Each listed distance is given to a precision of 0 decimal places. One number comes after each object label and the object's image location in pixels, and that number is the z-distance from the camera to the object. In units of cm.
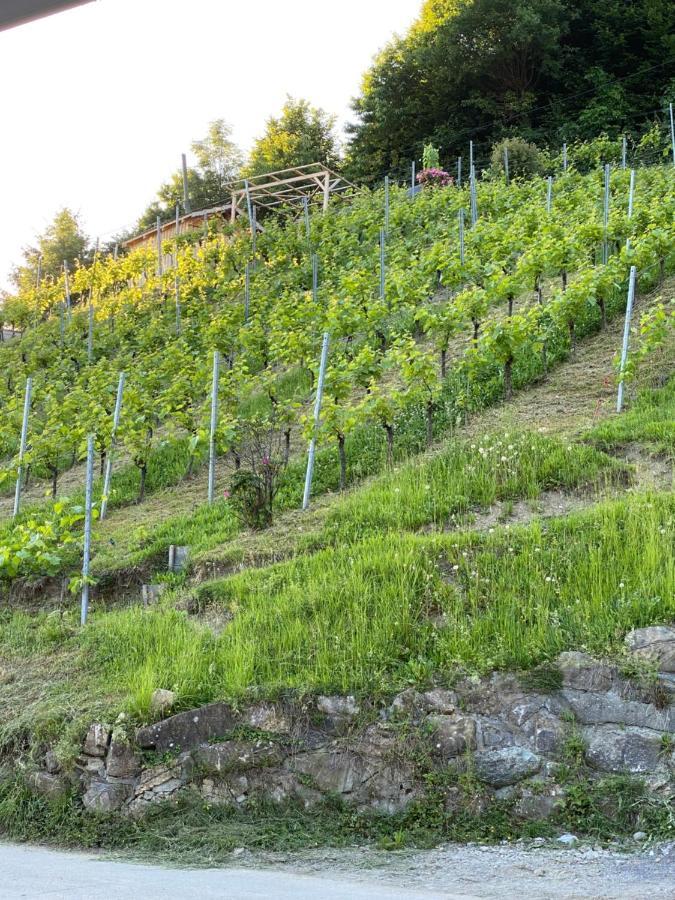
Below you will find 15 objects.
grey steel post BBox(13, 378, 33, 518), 1016
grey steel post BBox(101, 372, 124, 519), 888
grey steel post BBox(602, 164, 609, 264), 1159
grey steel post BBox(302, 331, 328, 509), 783
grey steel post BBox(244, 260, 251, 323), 1461
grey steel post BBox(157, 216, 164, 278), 2046
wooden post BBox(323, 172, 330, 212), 2130
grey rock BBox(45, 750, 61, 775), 498
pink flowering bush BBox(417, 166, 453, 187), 2111
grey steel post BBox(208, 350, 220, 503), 869
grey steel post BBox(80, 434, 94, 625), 669
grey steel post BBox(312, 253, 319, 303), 1385
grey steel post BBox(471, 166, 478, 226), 1492
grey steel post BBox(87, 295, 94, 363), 1588
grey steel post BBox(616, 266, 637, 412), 817
